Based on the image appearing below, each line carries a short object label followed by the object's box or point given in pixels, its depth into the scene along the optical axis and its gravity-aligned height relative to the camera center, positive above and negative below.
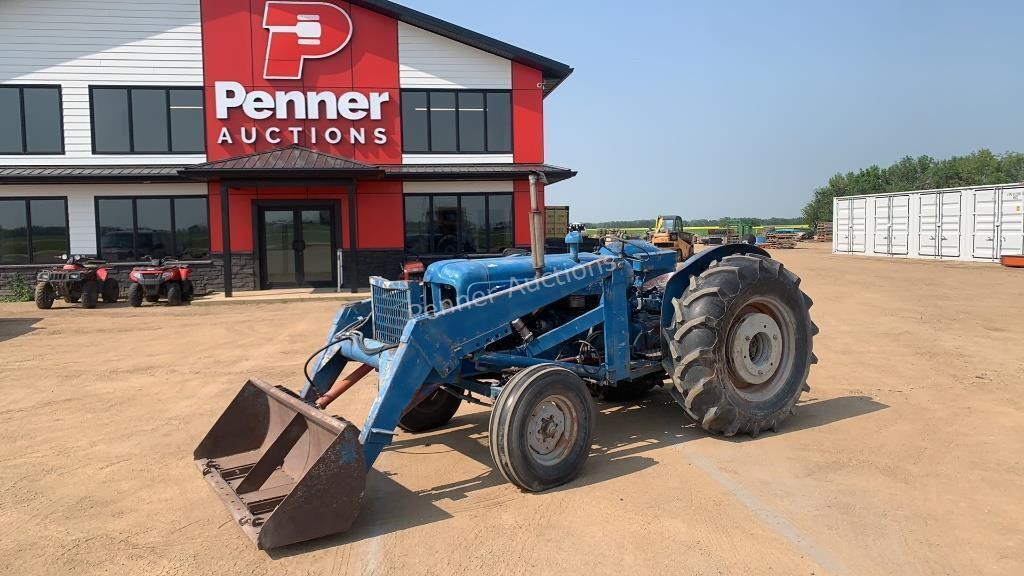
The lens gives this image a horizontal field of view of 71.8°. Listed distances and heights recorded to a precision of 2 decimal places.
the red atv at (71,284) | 16.27 -0.94
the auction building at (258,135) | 18.66 +2.92
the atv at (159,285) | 16.69 -1.02
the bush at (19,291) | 18.36 -1.22
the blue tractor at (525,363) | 4.32 -0.96
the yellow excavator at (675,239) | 33.66 -0.19
